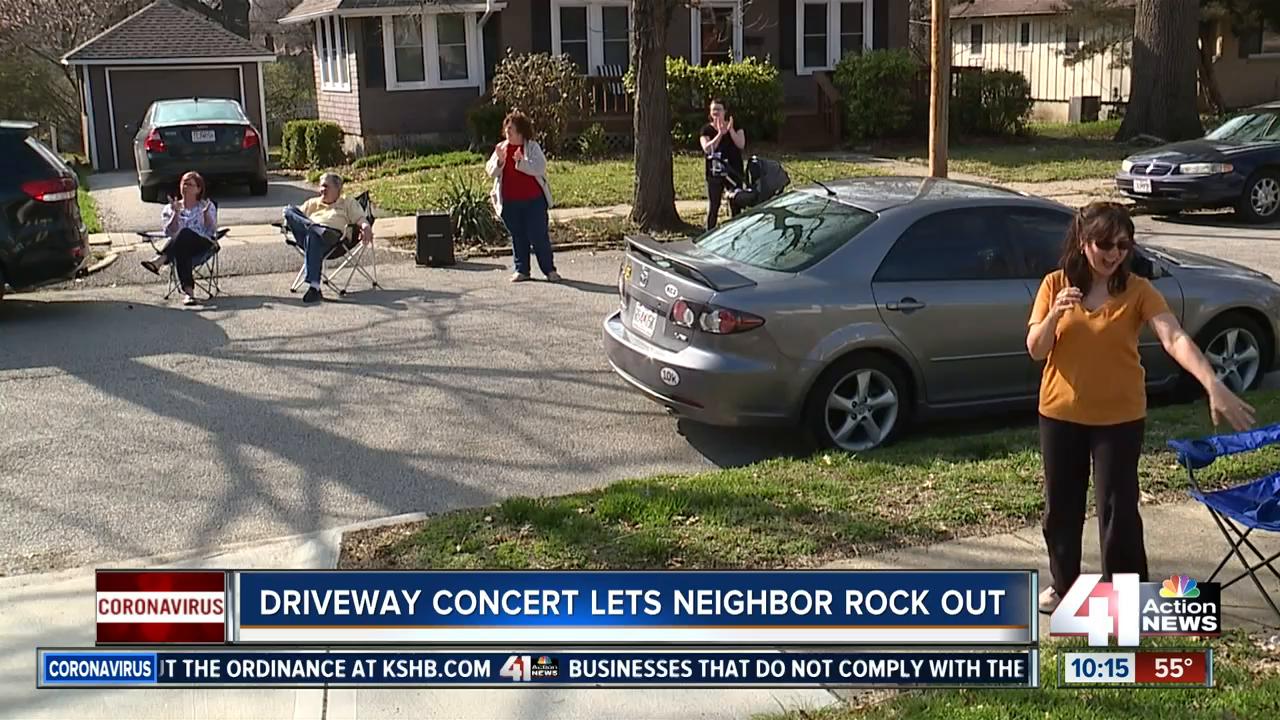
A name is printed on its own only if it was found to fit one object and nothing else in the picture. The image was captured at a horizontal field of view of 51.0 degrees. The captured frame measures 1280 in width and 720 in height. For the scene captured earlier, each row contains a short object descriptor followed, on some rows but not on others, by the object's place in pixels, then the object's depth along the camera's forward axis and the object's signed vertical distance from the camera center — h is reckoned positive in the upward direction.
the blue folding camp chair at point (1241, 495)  4.89 -1.44
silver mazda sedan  7.36 -1.09
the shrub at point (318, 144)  26.11 -0.23
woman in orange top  4.74 -0.88
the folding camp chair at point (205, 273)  12.27 -1.30
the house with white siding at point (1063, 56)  38.00 +1.65
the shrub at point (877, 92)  25.95 +0.49
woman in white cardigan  12.79 -0.65
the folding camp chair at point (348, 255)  12.59 -1.18
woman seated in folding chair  12.16 -0.87
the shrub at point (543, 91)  24.08 +0.62
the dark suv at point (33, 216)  11.12 -0.64
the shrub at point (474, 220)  15.44 -1.05
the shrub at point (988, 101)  26.91 +0.27
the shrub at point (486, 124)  24.95 +0.07
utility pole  15.41 +0.33
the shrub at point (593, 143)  24.34 -0.33
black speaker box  14.30 -1.19
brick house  26.50 +1.61
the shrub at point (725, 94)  25.05 +0.51
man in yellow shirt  12.34 -0.84
